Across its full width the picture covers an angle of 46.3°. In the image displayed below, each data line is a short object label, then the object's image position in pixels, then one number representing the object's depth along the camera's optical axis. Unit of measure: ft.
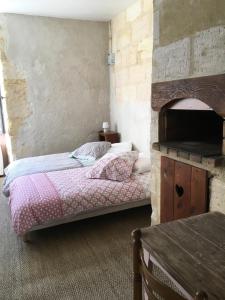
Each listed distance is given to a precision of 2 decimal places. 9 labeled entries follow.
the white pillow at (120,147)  12.47
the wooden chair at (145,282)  2.67
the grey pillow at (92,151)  12.32
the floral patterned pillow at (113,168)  9.52
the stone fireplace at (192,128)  4.61
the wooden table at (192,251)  2.84
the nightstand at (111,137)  14.55
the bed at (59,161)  10.76
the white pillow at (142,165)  10.09
